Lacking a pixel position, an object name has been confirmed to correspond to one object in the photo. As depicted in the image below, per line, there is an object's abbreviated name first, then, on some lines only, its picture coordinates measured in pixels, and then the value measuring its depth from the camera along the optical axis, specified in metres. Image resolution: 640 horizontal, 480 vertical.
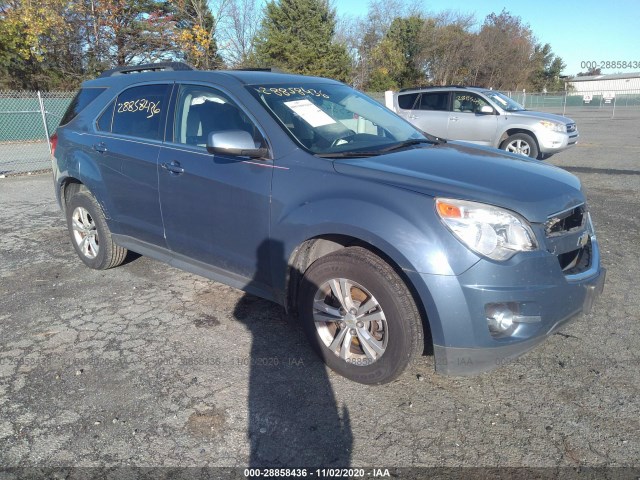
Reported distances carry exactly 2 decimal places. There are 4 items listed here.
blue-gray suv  2.58
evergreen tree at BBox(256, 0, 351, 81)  36.56
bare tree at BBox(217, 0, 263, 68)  34.59
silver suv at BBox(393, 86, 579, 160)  10.91
